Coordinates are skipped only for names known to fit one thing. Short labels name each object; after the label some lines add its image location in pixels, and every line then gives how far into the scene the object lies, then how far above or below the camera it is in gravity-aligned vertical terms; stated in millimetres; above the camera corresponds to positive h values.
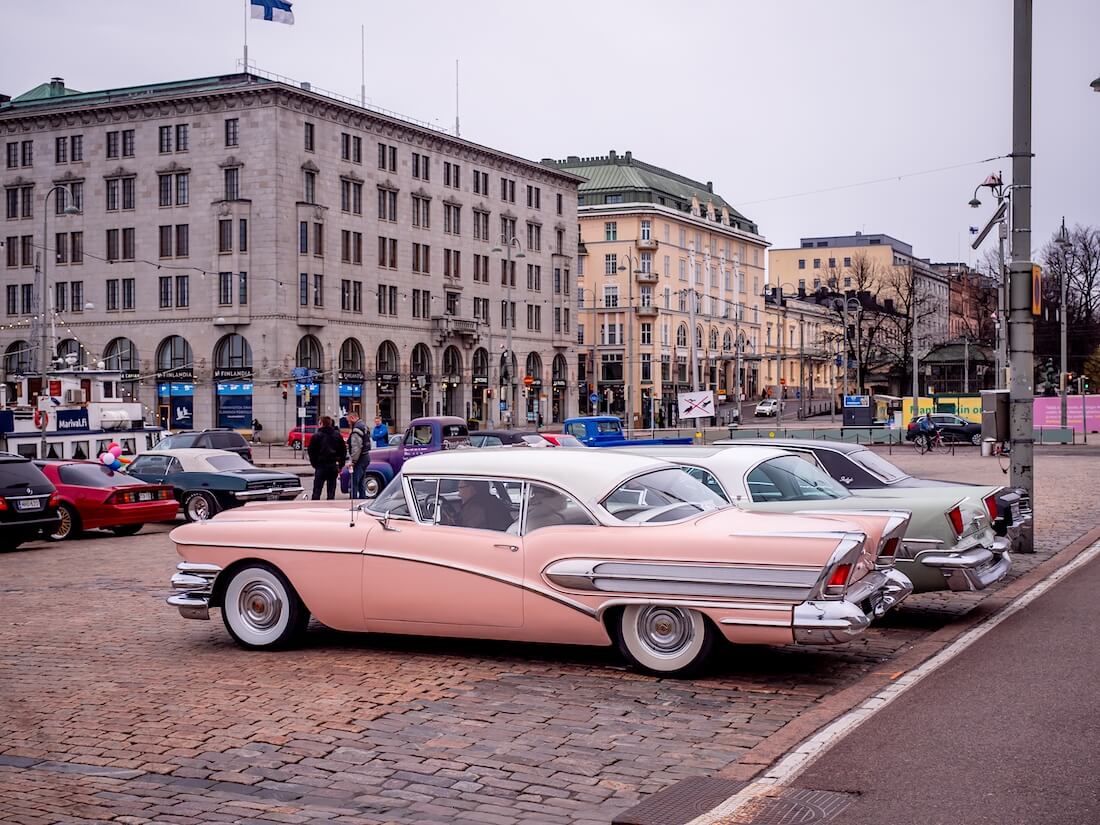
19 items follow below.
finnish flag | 50469 +16090
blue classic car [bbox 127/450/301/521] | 23359 -1346
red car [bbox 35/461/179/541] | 20531 -1498
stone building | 68188 +9164
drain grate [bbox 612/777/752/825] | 5477 -1803
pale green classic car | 10633 -864
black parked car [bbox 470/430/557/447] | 29688 -772
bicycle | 52931 -1617
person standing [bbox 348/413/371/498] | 25734 -928
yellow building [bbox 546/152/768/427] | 108188 +10390
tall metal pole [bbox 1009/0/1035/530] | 15641 +1636
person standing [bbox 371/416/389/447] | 38281 -874
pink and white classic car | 8055 -1086
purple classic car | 31297 -952
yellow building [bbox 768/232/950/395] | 103812 +14273
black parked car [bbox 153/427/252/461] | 30984 -852
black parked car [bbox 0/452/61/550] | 17875 -1350
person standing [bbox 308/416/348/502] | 23656 -901
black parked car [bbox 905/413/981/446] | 58619 -1199
